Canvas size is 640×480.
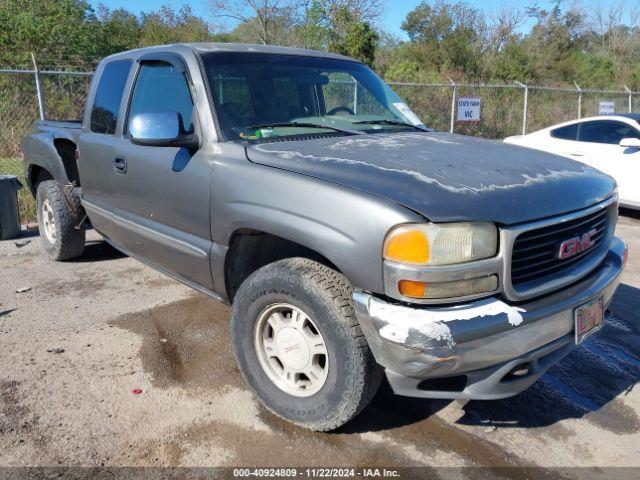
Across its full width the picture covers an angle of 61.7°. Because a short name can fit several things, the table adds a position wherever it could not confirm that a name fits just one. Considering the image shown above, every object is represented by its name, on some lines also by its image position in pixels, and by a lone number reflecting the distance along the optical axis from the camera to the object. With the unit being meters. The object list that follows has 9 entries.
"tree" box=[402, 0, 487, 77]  28.11
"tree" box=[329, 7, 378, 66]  16.98
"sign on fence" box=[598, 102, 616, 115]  15.64
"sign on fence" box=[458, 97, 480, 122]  12.25
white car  7.33
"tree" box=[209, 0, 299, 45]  28.25
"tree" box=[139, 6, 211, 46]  23.92
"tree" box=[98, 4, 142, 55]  21.01
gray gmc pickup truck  2.13
